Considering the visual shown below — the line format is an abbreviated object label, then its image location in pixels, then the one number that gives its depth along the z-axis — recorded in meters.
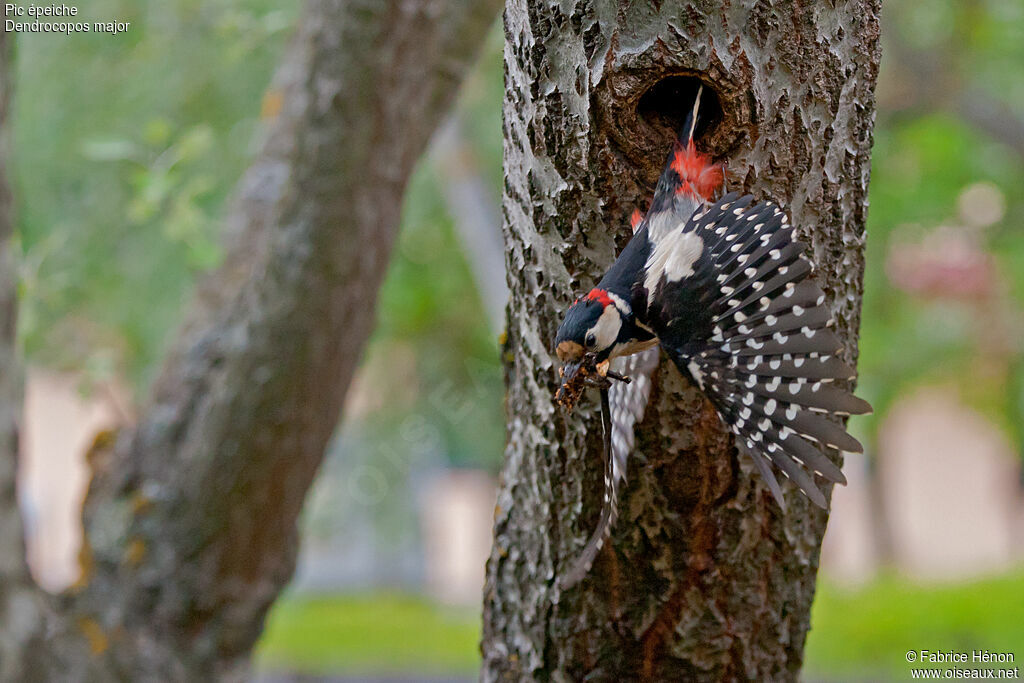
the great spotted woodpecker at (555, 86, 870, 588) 7.92
